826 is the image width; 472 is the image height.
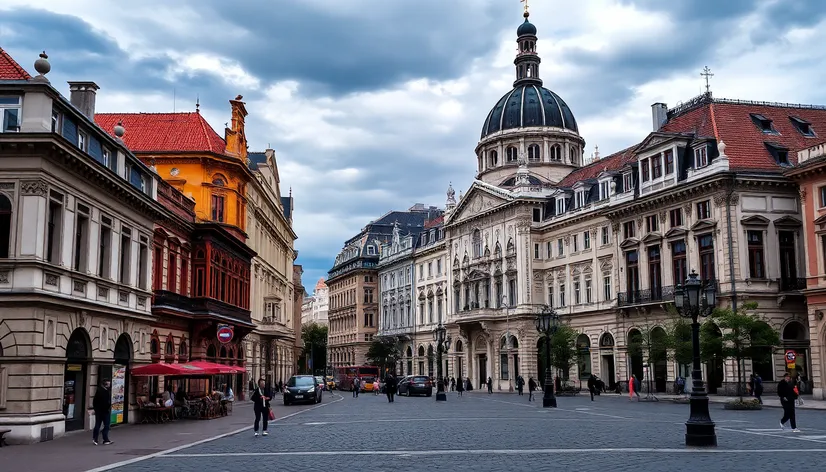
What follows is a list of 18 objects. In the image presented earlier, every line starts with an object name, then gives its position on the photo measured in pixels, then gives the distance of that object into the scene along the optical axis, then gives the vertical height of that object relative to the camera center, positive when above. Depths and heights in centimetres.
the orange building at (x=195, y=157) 5184 +1226
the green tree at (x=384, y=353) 11119 +57
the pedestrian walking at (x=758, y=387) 4175 -167
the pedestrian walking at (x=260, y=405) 2672 -143
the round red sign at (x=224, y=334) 3900 +115
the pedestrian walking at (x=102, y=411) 2366 -139
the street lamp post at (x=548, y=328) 4369 +141
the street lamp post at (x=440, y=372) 5556 -101
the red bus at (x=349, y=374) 8812 -166
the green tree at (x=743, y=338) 4572 +82
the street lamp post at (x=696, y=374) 2112 -52
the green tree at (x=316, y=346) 17275 +250
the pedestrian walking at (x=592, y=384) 5424 -183
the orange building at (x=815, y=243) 4781 +619
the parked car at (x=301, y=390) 5209 -190
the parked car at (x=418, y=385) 6706 -219
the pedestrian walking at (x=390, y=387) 5300 -183
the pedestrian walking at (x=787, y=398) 2564 -134
